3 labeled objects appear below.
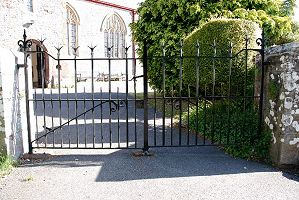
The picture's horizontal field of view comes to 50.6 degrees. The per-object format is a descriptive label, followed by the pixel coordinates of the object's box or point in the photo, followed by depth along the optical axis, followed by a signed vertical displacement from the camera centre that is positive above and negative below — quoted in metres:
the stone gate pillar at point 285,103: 4.82 -0.47
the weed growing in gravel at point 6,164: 4.62 -1.38
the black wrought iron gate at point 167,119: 5.57 -1.15
